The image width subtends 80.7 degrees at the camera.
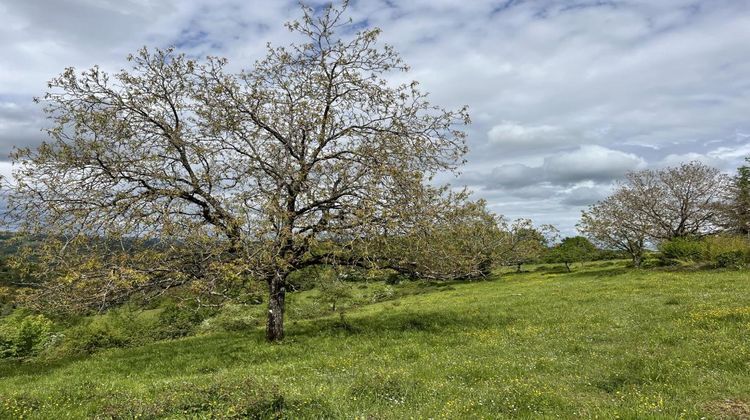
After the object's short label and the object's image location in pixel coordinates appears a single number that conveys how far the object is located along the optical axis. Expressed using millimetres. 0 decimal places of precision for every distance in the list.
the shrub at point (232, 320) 28631
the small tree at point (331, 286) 20672
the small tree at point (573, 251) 66375
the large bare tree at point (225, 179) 17000
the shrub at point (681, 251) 42562
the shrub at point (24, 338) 23312
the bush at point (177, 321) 30828
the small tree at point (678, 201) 57875
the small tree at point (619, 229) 53312
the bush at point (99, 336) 21969
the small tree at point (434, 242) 18453
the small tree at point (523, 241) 40375
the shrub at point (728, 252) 37312
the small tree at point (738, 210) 56781
